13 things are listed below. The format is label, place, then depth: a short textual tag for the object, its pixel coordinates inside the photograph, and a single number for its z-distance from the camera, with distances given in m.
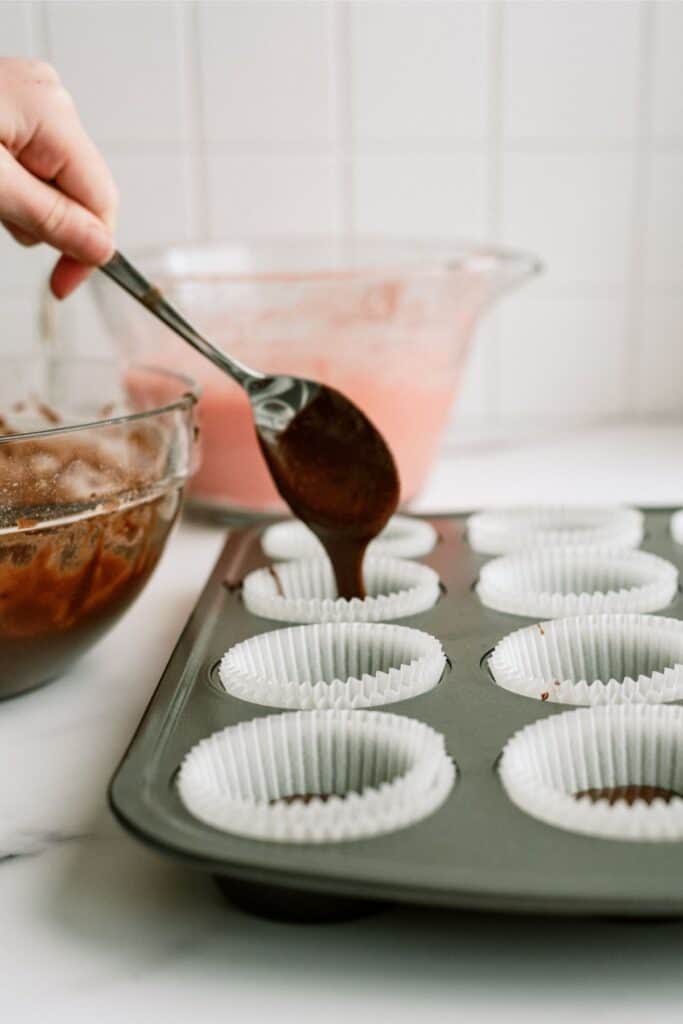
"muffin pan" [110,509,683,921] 0.47
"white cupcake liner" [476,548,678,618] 0.82
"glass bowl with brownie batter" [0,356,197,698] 0.71
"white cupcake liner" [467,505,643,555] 0.99
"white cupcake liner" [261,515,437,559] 0.98
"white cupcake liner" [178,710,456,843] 0.53
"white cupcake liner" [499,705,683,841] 0.60
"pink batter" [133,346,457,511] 1.15
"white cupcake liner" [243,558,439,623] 0.82
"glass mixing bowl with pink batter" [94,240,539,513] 1.14
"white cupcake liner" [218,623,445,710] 0.67
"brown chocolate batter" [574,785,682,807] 0.62
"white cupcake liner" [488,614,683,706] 0.75
